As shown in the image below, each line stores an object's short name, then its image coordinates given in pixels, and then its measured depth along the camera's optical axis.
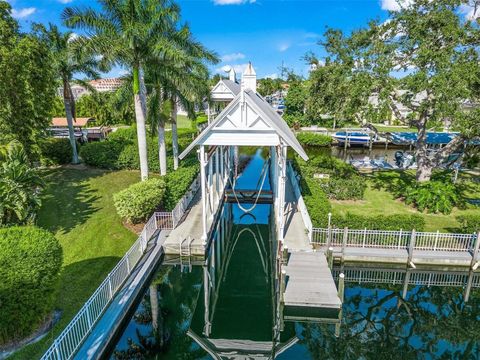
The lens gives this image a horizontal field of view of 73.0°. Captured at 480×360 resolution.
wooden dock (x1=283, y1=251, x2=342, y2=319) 11.46
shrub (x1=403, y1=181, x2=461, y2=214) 18.89
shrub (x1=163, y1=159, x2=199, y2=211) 17.98
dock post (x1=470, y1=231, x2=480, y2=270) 14.00
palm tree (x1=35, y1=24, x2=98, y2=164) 22.83
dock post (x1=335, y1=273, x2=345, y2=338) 11.43
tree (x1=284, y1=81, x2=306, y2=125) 55.31
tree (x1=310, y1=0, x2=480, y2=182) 16.86
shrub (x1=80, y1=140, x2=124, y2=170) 25.97
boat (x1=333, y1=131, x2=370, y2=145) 45.38
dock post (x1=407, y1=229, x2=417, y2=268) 13.99
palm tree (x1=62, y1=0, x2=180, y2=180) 16.64
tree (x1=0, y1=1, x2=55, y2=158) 18.64
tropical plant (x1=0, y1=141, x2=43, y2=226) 13.72
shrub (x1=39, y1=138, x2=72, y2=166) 26.07
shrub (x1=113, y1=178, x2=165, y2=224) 16.00
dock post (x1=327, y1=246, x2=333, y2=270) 13.80
